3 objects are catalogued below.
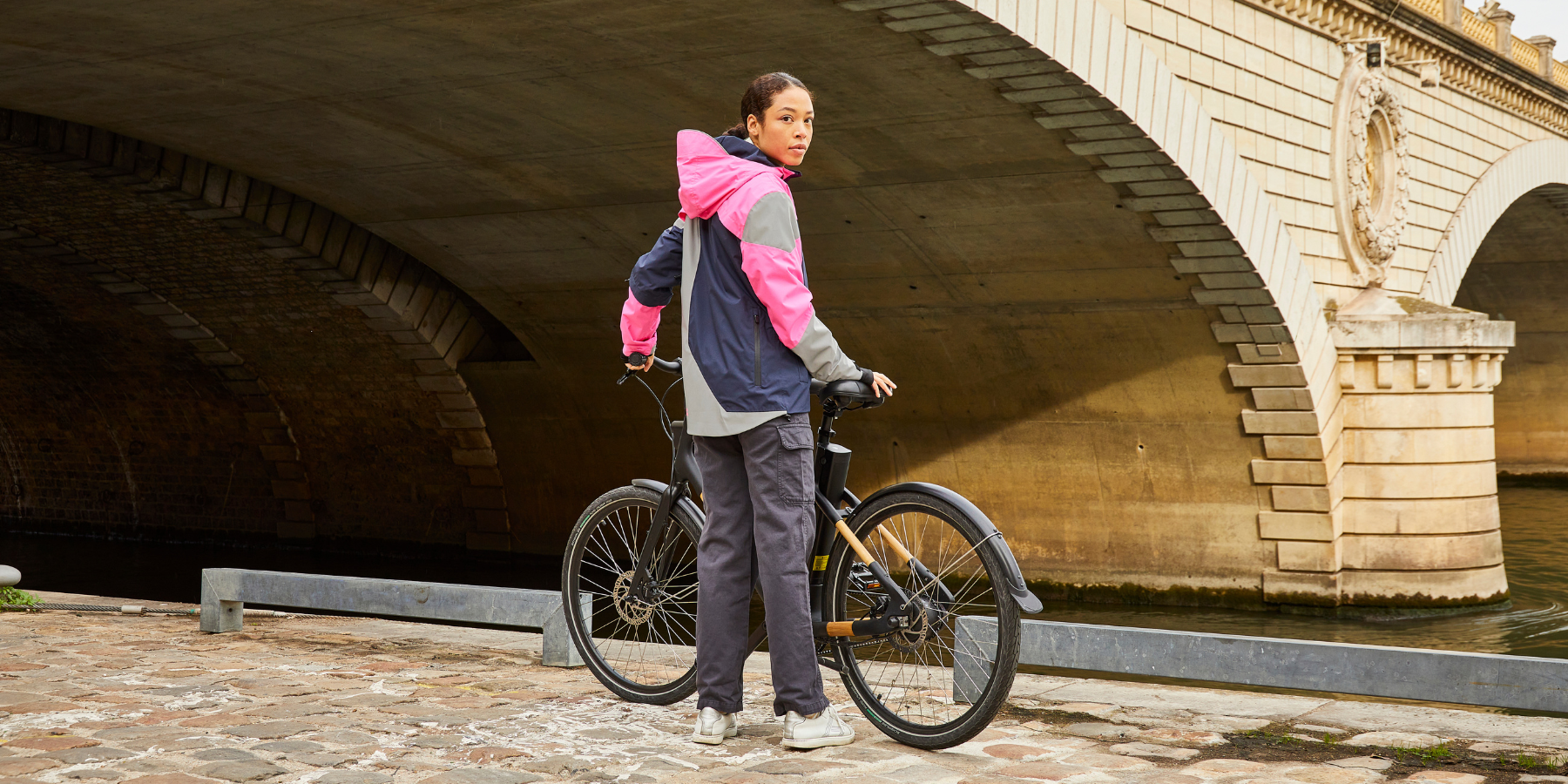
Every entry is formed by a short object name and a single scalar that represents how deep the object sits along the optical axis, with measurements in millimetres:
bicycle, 3352
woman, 3426
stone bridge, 9539
